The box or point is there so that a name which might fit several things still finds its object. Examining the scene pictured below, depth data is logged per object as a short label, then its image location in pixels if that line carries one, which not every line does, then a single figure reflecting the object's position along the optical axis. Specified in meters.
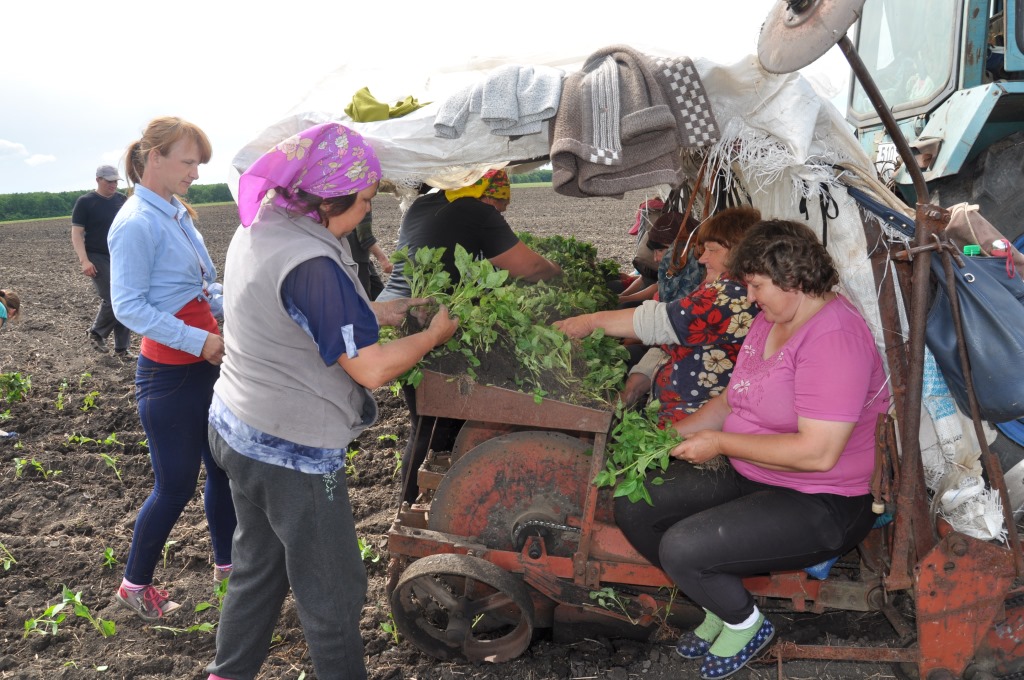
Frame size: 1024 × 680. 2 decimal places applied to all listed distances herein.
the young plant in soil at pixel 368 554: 3.92
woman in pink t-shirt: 2.60
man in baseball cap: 7.75
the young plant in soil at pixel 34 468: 4.99
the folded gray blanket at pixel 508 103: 2.75
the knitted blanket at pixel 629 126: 2.68
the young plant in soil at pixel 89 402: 6.22
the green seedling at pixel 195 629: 3.39
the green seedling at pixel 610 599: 2.98
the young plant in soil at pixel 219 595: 3.57
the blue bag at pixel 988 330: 2.53
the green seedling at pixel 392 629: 3.29
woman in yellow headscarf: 3.55
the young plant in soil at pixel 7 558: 3.97
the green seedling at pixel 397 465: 4.82
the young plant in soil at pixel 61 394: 6.20
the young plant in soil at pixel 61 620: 3.40
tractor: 3.90
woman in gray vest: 2.22
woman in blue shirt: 3.06
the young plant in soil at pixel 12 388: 6.27
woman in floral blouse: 3.04
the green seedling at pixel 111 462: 5.02
